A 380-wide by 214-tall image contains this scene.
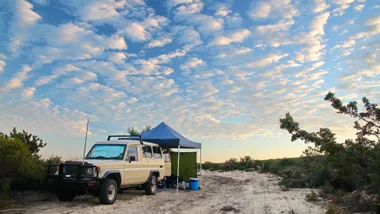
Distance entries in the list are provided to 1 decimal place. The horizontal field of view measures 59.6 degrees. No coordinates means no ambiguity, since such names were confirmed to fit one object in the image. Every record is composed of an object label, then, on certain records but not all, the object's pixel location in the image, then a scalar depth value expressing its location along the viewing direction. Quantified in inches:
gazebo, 587.8
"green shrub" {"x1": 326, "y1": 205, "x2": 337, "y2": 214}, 297.6
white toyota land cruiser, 392.8
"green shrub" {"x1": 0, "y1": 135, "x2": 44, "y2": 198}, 382.6
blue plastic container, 622.2
